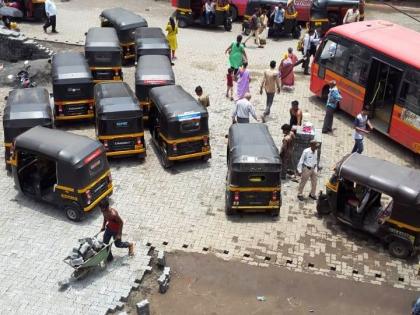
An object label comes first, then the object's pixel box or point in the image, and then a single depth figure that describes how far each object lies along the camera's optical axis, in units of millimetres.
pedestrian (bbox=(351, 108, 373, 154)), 14859
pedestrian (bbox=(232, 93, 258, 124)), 15281
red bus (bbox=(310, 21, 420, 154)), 15328
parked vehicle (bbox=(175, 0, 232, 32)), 25891
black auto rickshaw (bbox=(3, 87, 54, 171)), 14195
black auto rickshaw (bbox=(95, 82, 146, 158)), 14398
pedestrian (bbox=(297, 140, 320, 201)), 12969
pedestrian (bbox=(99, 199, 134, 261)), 10898
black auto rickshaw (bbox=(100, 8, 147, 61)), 21656
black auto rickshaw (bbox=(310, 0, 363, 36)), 24703
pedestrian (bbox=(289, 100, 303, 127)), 14938
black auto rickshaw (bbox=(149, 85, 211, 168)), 14133
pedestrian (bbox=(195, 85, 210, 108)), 15828
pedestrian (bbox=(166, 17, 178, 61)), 21216
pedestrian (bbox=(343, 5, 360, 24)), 22859
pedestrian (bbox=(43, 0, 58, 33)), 24891
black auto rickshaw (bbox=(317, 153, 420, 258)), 11188
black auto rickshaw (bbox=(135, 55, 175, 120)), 16464
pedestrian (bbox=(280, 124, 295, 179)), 13735
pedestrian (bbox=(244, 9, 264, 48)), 24188
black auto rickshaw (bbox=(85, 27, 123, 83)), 18281
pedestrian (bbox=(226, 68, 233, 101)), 18672
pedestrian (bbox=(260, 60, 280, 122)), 17016
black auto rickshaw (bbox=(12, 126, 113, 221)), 12214
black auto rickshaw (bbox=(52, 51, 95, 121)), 16250
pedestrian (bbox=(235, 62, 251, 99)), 16984
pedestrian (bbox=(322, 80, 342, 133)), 16266
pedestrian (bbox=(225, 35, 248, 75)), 19516
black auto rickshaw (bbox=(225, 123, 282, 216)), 12297
